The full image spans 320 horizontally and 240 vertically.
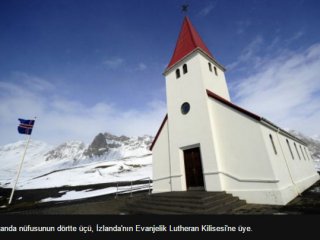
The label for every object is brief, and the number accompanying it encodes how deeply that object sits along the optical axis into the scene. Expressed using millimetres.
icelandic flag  15039
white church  8062
